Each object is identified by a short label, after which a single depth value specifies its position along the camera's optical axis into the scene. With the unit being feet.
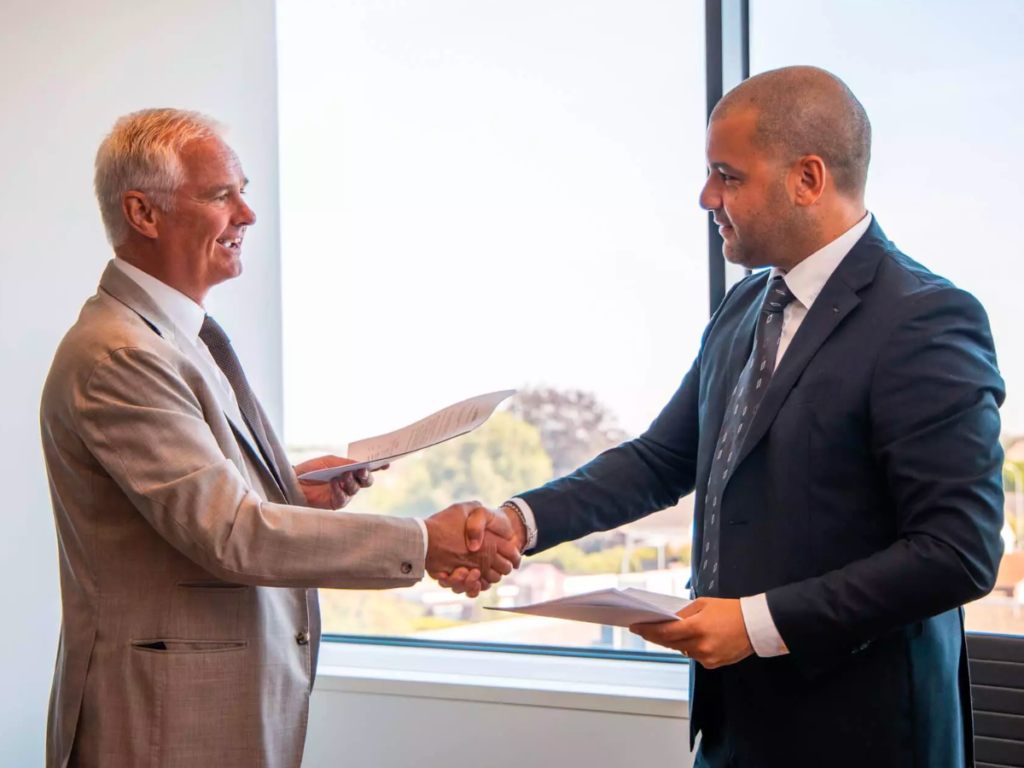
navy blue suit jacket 4.58
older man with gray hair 5.05
